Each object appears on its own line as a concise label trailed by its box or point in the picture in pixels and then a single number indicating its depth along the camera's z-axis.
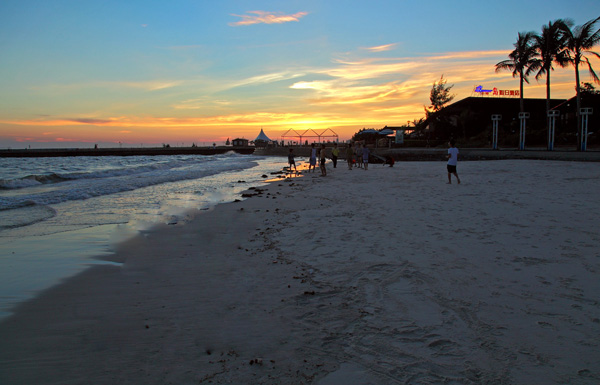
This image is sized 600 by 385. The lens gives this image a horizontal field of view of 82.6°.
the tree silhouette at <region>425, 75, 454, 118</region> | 50.28
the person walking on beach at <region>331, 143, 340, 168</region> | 21.95
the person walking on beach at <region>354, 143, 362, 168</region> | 23.58
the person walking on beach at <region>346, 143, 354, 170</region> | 22.14
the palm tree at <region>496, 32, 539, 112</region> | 30.84
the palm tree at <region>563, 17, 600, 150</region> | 24.20
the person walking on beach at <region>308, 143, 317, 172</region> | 20.85
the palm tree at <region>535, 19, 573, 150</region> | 27.95
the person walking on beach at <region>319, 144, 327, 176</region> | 18.54
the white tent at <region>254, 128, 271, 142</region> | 80.88
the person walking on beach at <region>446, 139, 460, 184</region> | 12.37
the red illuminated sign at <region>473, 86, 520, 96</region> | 44.25
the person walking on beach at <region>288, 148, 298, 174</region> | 21.31
